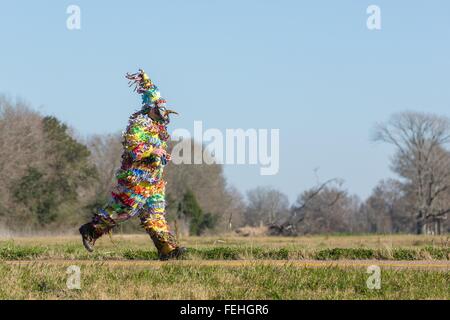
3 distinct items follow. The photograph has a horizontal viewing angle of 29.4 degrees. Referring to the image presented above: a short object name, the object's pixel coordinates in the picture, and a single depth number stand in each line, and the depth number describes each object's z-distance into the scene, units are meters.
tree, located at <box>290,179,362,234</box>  57.81
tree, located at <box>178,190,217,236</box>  55.12
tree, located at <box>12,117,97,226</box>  50.88
